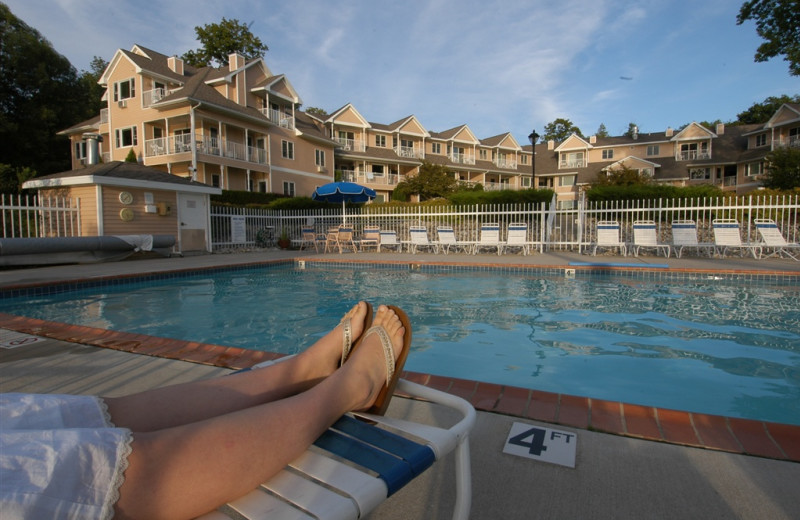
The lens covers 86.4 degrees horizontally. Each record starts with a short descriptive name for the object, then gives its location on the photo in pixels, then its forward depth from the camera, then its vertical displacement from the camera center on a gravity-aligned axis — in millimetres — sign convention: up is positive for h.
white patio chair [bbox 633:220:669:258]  10312 +68
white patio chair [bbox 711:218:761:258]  9719 +58
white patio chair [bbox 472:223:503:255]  11711 +143
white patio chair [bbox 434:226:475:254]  12244 +140
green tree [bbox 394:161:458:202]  26891 +3820
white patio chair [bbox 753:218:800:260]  9359 +39
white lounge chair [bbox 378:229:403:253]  13312 +174
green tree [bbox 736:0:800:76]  18000 +9183
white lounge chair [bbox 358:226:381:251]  13734 +252
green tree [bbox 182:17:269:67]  30609 +14798
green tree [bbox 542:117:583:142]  50406 +13294
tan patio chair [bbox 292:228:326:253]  14189 +202
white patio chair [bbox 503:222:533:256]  11391 +128
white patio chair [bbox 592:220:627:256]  10562 +85
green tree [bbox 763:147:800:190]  18578 +3106
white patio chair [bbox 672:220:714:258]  10094 +77
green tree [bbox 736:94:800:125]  41416 +12819
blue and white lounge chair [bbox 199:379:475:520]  912 -547
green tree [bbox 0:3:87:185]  25484 +9582
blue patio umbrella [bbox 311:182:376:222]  13906 +1727
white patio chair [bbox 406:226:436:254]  12500 +185
